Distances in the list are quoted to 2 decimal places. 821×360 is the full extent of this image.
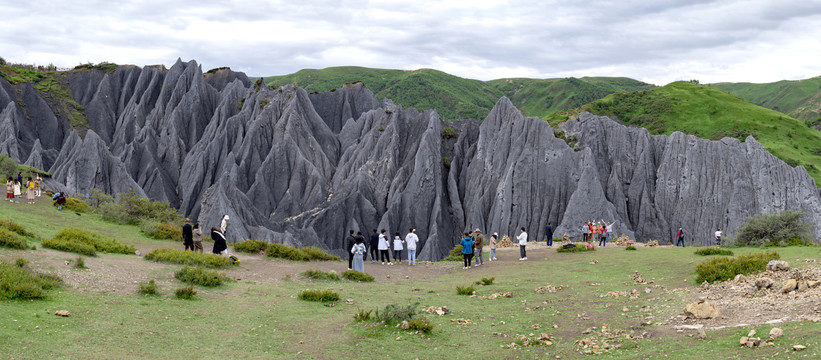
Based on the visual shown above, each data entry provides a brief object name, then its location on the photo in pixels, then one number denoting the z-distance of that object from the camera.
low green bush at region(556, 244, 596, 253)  31.33
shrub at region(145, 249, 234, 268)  22.00
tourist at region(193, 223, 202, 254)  24.72
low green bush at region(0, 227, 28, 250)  18.91
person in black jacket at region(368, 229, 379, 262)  30.03
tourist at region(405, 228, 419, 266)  29.48
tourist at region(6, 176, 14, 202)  32.69
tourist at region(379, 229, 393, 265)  29.25
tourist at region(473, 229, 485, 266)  28.31
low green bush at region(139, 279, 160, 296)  16.25
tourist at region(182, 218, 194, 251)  25.56
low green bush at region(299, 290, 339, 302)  17.91
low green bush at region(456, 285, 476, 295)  20.08
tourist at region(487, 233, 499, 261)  29.46
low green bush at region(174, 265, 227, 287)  18.55
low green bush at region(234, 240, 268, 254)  28.17
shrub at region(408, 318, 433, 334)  14.09
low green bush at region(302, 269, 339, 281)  22.78
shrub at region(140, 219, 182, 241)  30.92
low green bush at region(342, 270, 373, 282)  23.41
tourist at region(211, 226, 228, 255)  24.25
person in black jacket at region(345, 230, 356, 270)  26.33
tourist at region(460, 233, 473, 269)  27.52
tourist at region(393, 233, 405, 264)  30.94
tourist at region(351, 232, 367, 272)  24.73
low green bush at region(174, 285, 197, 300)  16.42
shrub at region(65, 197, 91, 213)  35.25
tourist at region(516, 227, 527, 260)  29.30
